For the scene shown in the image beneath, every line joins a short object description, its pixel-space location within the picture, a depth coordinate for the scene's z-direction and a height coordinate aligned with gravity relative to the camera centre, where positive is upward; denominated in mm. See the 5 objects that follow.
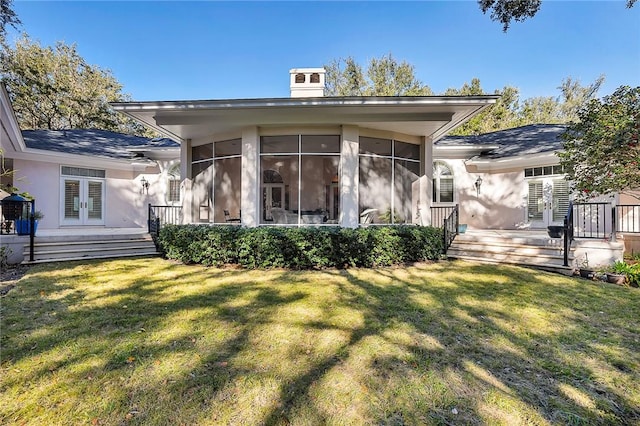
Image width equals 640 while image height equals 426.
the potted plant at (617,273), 5891 -1239
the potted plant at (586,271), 6266 -1251
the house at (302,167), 7762 +1571
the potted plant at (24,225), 7430 -285
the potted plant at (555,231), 7762 -517
